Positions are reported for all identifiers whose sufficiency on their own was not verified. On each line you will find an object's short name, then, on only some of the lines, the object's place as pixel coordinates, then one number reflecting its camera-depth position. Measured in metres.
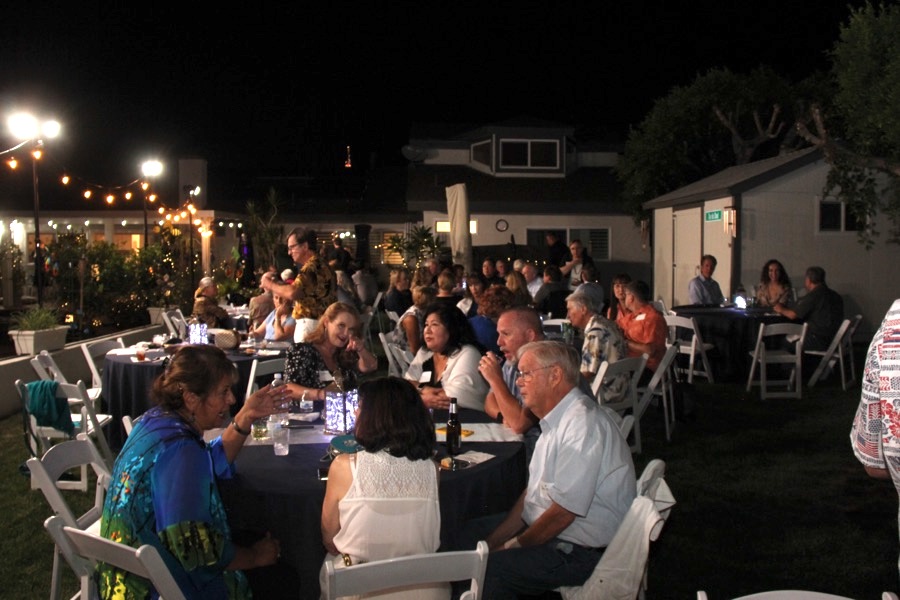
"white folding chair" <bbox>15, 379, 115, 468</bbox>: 5.52
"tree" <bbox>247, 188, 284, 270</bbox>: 24.62
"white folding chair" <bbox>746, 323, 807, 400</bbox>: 9.08
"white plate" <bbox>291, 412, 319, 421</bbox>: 4.37
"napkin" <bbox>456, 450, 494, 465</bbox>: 3.62
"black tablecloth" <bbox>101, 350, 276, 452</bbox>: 6.84
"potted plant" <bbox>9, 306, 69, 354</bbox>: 9.59
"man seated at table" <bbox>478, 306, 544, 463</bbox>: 4.20
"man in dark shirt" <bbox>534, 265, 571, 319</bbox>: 11.84
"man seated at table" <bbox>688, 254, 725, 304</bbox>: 11.96
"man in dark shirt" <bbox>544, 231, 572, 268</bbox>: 15.19
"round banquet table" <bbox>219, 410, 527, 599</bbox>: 3.19
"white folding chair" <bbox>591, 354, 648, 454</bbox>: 6.08
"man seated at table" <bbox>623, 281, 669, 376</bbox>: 7.44
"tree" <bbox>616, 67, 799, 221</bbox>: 23.48
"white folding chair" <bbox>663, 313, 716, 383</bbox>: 9.55
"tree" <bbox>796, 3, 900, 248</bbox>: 13.02
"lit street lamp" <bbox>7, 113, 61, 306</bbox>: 10.12
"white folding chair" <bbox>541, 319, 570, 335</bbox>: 9.44
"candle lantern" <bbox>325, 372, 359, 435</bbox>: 4.01
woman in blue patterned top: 2.57
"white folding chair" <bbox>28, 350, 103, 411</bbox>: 6.57
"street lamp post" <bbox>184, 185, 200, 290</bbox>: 16.89
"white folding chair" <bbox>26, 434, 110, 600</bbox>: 3.27
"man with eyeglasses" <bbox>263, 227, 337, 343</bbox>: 7.36
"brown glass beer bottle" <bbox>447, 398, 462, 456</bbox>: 3.76
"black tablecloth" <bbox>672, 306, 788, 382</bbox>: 10.16
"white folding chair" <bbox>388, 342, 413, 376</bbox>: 7.79
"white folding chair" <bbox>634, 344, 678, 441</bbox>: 6.59
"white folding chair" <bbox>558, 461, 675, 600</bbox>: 2.87
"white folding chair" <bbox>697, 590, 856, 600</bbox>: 2.05
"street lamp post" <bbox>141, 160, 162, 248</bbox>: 16.95
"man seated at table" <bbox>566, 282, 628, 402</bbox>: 6.49
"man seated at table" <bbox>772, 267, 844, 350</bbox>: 9.84
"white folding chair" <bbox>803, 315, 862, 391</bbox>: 9.38
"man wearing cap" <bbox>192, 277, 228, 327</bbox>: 8.95
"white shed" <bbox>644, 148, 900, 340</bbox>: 13.96
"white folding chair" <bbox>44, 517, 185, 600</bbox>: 2.37
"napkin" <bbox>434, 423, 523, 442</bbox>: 4.05
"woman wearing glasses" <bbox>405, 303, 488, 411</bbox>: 4.95
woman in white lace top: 2.76
